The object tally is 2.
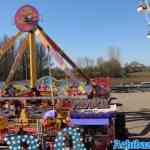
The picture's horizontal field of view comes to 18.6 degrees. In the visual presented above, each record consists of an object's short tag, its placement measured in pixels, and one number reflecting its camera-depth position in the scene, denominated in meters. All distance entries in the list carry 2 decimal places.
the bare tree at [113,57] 101.93
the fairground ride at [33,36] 23.11
